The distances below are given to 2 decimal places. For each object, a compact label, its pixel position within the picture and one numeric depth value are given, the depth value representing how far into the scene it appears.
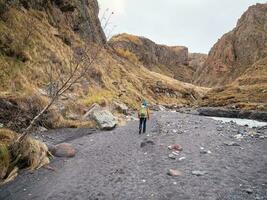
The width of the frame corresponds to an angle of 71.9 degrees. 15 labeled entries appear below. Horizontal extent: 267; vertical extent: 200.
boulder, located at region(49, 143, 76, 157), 8.86
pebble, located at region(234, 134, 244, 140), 12.29
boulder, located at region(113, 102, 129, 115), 19.73
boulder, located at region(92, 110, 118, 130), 13.78
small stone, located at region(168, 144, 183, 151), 9.68
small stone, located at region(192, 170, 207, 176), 7.13
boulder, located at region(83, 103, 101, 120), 14.74
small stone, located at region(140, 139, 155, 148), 10.28
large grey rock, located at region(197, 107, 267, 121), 28.94
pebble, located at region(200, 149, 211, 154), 9.33
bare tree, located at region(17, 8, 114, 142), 7.22
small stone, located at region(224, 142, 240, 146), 10.61
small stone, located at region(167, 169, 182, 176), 7.12
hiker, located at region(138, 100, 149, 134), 12.65
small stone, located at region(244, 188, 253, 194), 5.96
